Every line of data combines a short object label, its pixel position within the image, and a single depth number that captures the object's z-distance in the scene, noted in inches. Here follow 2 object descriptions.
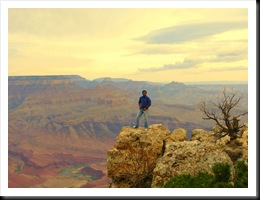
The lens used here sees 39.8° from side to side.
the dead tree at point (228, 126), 825.5
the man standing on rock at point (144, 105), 711.7
